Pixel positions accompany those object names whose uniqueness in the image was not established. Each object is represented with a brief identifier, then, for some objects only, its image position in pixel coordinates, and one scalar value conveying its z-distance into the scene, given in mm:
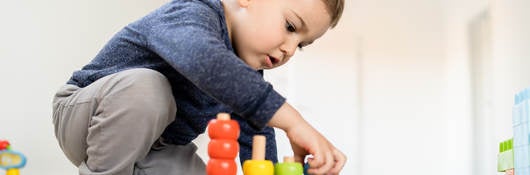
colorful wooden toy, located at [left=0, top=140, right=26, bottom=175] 1215
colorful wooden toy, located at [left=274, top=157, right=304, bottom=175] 640
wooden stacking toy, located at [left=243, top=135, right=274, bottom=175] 610
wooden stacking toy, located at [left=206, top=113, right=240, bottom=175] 564
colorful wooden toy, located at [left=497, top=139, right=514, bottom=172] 989
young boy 639
